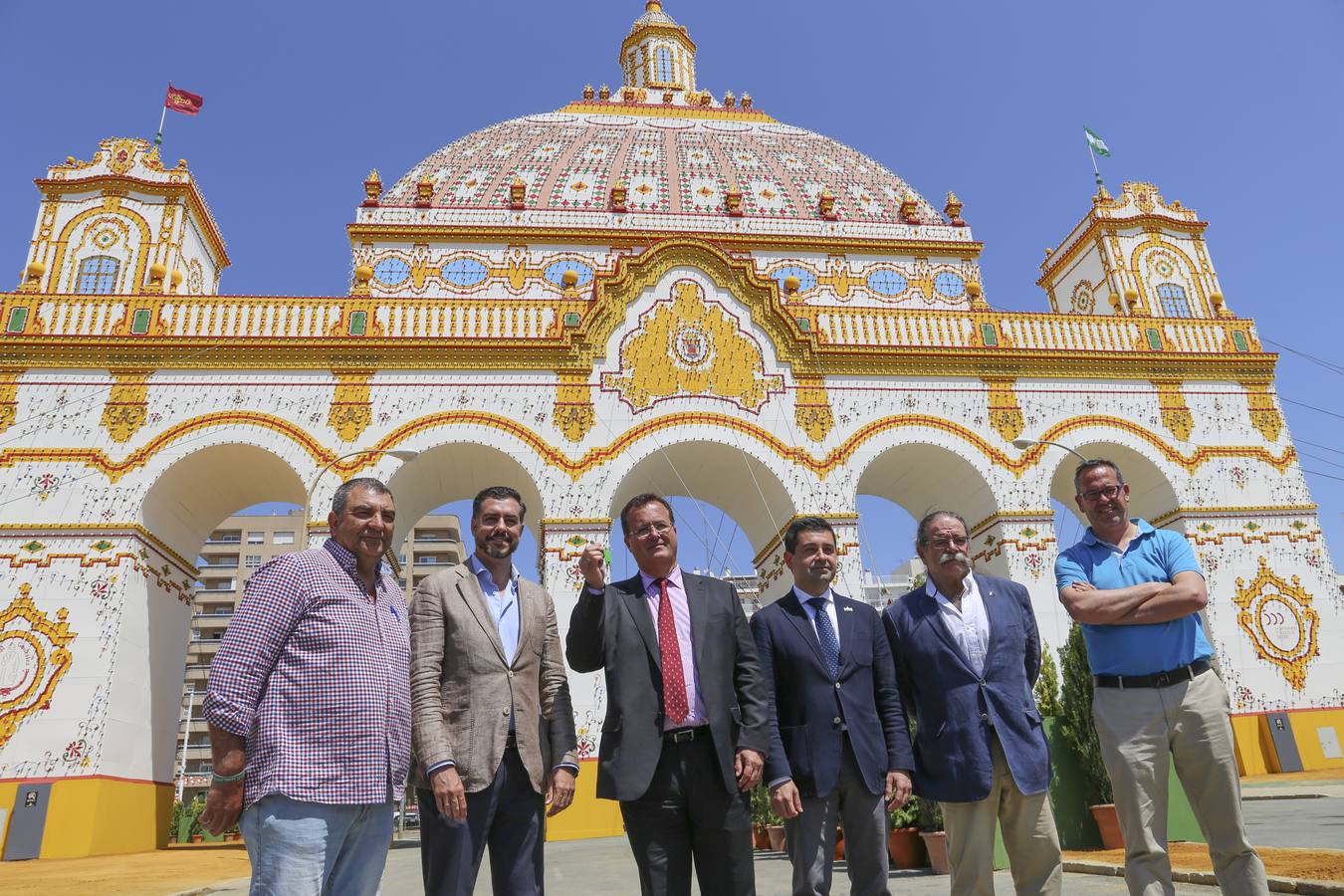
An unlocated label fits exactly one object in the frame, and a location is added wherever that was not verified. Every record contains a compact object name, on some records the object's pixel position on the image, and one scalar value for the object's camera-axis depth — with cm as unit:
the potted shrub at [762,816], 1159
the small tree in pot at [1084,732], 876
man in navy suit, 443
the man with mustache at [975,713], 443
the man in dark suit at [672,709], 401
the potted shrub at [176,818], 2959
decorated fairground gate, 1495
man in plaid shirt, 343
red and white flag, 2005
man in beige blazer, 408
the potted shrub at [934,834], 790
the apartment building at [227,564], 5625
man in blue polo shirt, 434
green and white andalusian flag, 2302
